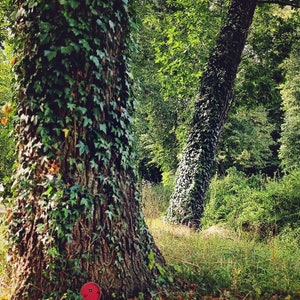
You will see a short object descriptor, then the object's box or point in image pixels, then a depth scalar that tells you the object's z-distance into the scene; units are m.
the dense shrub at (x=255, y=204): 8.48
